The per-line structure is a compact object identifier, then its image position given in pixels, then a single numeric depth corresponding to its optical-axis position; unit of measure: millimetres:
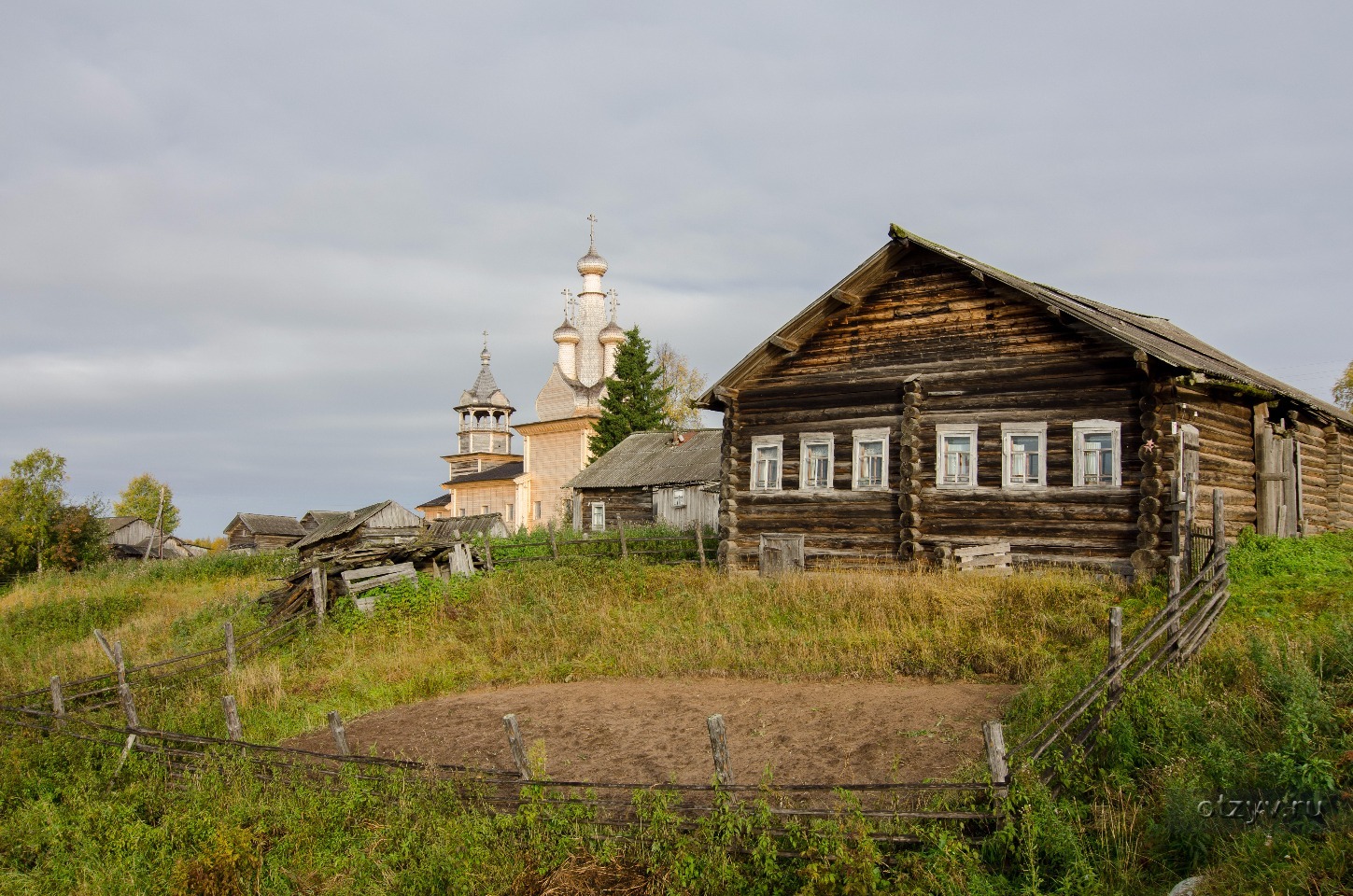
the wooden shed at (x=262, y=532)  69750
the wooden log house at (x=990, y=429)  17922
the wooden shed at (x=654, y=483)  35406
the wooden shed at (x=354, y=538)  22659
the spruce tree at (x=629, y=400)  49688
